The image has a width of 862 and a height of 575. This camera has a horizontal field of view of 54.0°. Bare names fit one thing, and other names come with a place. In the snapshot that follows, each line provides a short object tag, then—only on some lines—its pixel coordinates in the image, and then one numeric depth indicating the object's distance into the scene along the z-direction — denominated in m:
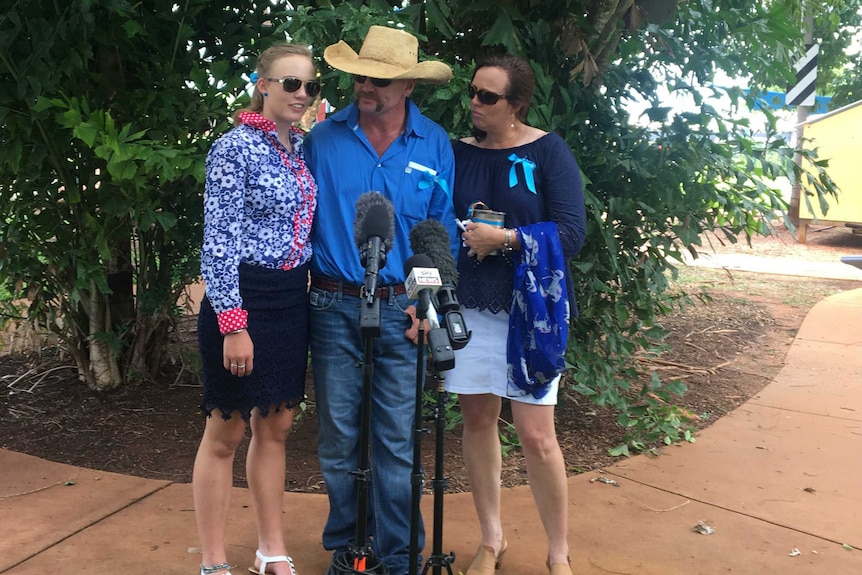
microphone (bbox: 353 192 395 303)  2.45
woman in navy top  3.09
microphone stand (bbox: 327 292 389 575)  2.42
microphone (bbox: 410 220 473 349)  2.38
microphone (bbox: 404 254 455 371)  2.31
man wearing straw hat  3.07
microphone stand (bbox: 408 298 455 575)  2.58
